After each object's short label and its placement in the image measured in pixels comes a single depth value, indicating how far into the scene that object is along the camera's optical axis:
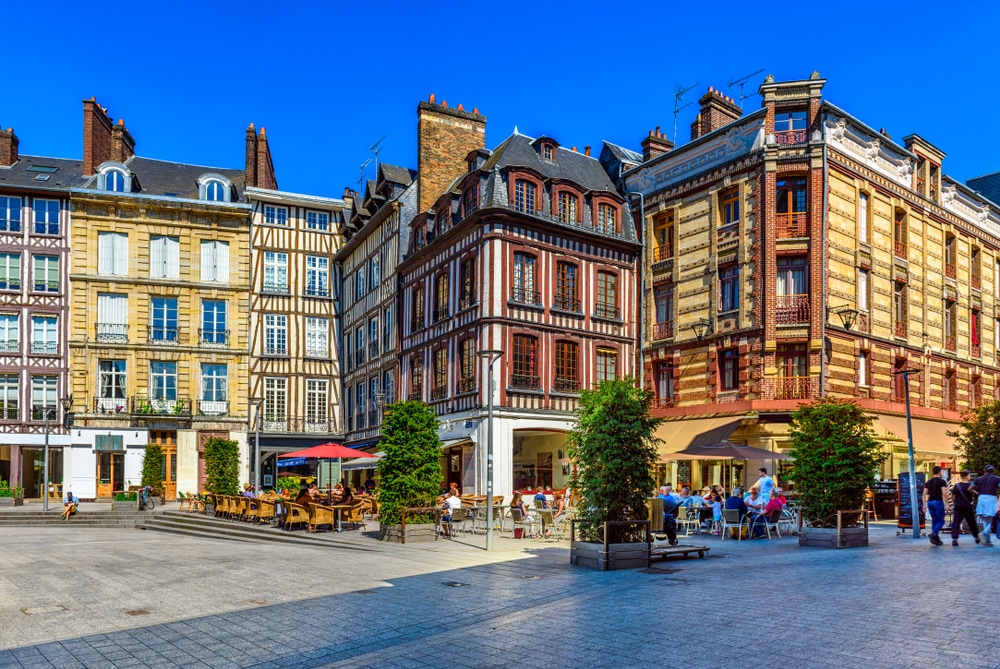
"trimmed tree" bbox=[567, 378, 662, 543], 11.97
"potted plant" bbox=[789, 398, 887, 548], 14.24
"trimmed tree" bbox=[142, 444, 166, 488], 29.19
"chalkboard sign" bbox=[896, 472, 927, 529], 17.39
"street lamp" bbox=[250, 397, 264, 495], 23.85
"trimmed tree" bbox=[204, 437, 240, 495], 23.81
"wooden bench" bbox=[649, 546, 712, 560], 12.46
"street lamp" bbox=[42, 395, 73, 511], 25.12
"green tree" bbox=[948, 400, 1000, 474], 20.50
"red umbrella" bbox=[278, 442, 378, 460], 24.50
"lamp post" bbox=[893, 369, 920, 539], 16.14
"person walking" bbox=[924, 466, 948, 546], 14.37
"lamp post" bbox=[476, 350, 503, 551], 14.69
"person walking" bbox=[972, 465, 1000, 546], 14.10
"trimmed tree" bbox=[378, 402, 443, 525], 16.53
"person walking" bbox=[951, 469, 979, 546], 14.20
